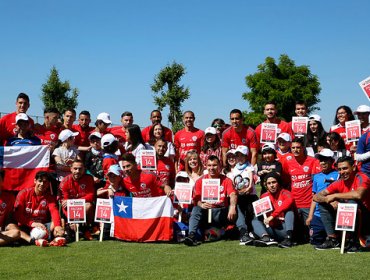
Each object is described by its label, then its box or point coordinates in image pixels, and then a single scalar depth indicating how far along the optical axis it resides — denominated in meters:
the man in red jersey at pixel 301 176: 8.84
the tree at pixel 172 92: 31.22
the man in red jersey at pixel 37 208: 8.62
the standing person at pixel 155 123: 11.14
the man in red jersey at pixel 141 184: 9.08
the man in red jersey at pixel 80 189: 9.09
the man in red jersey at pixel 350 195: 7.63
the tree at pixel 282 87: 54.41
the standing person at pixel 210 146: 10.24
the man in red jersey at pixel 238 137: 10.38
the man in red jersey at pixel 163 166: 9.70
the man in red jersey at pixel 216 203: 8.86
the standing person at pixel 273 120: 10.48
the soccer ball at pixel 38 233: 8.33
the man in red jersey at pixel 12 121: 9.72
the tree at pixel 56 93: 30.14
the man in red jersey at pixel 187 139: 10.75
